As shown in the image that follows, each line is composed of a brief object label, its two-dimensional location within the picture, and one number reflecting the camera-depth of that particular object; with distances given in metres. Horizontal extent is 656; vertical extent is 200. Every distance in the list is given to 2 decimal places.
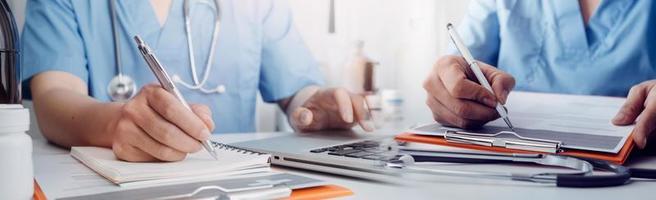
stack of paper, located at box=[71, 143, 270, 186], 0.46
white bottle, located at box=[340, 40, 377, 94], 1.00
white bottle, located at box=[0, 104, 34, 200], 0.38
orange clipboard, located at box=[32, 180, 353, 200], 0.42
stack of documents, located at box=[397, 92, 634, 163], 0.59
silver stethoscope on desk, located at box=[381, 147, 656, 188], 0.48
